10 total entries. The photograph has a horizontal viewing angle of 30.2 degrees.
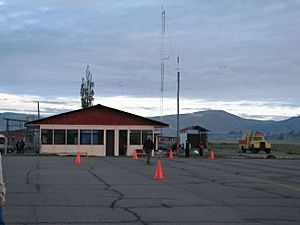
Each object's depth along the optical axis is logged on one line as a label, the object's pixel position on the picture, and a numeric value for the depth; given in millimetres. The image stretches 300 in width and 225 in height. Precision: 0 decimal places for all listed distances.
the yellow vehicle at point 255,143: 64000
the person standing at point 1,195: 6887
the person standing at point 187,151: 45688
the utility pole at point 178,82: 51091
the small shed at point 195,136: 70062
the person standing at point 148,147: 31688
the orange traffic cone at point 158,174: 20734
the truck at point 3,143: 54472
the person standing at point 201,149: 48219
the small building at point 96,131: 50688
